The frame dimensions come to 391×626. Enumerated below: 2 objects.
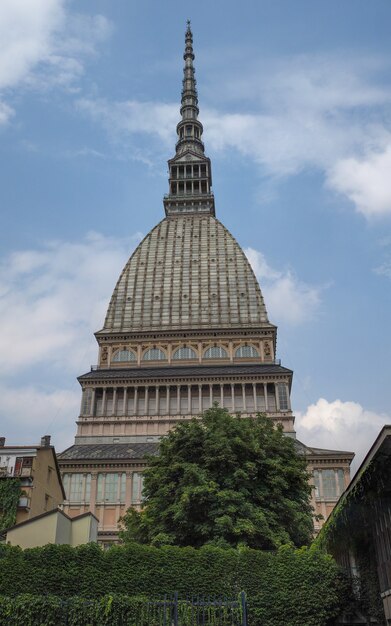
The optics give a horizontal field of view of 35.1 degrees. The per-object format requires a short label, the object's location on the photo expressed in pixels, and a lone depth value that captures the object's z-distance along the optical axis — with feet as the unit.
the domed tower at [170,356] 212.23
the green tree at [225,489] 96.89
